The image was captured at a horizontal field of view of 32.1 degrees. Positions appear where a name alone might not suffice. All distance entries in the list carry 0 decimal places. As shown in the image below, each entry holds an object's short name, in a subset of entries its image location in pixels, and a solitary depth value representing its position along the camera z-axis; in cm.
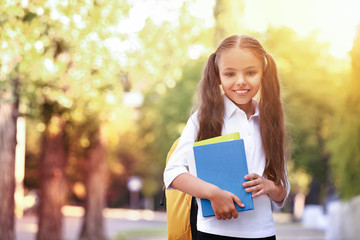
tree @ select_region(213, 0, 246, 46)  1724
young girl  273
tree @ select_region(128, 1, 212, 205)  1255
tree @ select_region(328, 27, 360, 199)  966
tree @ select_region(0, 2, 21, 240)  872
